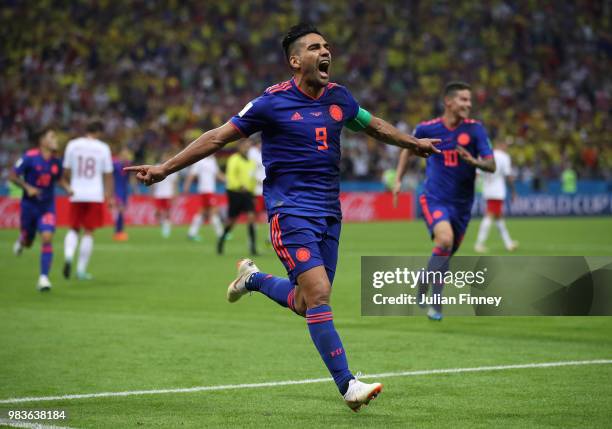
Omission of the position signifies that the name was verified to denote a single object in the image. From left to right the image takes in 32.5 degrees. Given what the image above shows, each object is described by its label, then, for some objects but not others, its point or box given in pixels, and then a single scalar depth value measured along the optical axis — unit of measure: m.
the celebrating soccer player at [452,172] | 11.56
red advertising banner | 31.91
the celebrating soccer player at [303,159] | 6.67
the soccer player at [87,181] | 15.85
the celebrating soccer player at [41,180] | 15.25
